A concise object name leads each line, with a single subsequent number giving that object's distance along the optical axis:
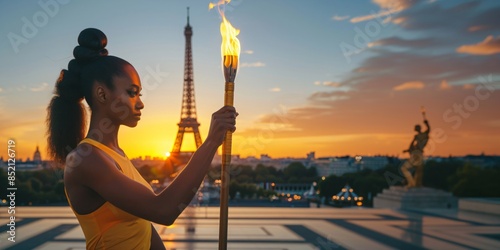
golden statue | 16.97
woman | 1.52
